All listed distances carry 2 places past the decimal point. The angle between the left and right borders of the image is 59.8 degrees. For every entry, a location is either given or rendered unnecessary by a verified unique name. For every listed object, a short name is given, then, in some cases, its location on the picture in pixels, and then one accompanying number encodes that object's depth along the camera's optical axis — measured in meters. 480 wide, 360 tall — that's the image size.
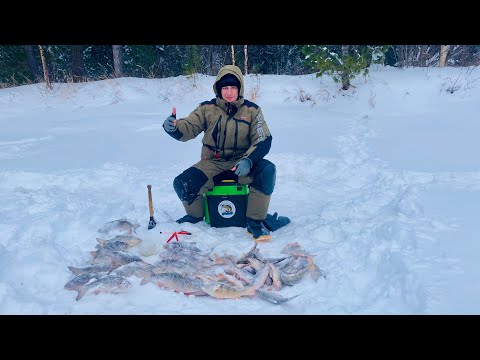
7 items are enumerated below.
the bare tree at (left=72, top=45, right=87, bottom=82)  16.06
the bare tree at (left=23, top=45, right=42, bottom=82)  16.19
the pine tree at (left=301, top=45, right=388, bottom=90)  9.73
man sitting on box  4.25
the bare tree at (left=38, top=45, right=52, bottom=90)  12.80
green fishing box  4.38
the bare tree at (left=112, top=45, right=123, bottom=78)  15.12
